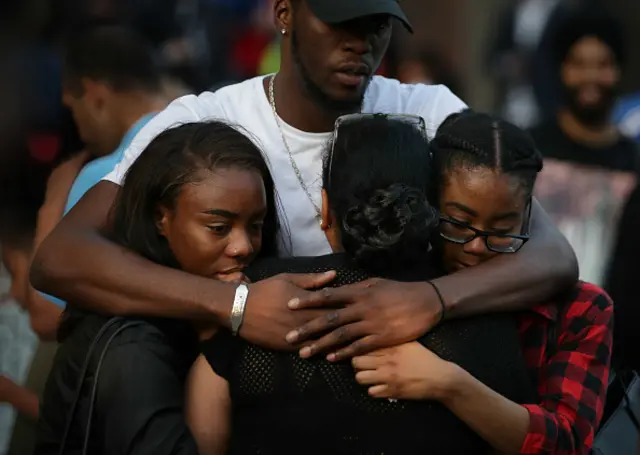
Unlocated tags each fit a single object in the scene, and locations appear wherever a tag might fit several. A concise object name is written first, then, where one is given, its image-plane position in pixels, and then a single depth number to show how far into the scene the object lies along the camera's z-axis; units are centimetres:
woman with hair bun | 503
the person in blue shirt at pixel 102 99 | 919
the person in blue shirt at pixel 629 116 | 1552
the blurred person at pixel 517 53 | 2000
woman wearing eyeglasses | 536
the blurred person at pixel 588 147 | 1180
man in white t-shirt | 520
